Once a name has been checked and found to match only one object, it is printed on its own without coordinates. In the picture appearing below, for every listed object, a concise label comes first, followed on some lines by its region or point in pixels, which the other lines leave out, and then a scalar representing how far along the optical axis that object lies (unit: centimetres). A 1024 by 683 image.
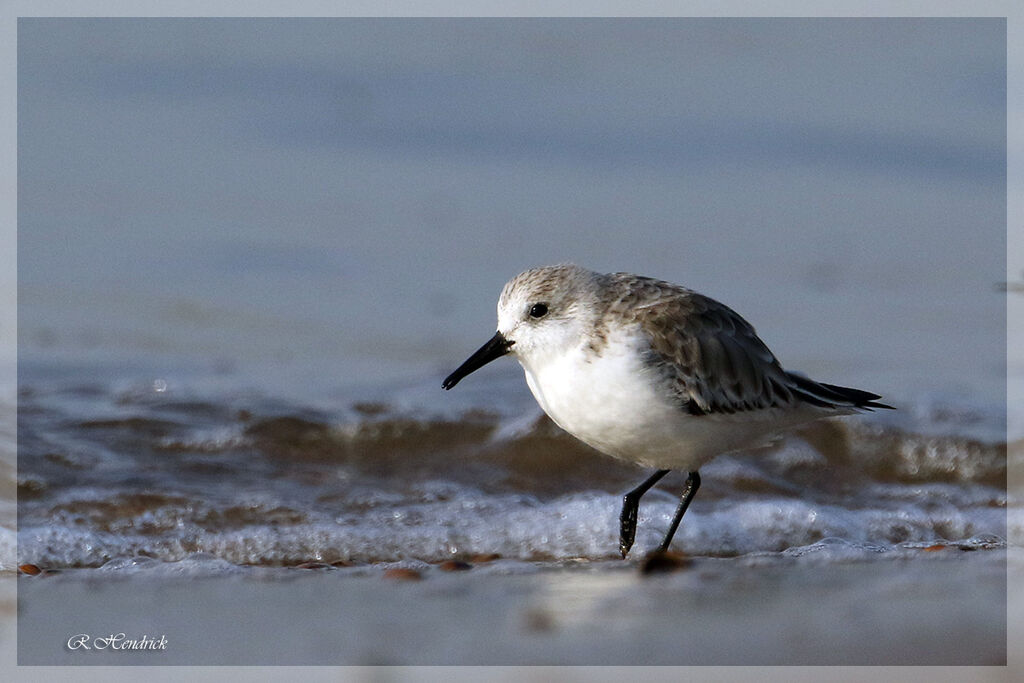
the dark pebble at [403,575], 968
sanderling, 1012
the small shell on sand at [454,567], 1012
